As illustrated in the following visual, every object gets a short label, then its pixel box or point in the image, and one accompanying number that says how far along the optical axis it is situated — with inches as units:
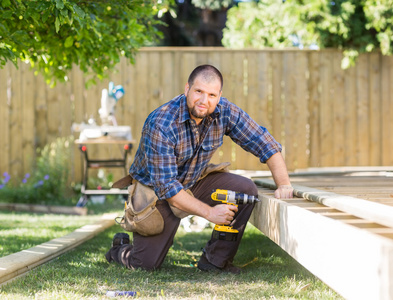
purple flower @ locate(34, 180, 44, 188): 270.8
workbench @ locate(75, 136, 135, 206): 249.1
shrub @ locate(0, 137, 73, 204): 269.7
